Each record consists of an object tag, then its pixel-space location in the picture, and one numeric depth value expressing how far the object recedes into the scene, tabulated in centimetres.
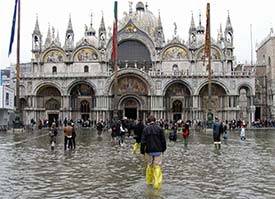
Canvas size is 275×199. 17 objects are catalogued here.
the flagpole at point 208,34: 4056
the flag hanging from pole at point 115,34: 3831
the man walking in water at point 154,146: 1165
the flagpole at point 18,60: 4084
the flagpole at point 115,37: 3828
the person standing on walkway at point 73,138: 2411
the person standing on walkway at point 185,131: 2596
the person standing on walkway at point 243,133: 3138
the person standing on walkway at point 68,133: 2292
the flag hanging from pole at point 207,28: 4053
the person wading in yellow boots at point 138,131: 1973
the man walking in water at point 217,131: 2353
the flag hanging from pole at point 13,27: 3644
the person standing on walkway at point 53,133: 2382
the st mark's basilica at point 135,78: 6419
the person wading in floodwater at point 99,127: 3787
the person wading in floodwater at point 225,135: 2853
